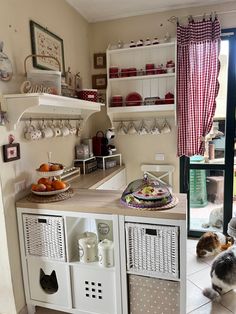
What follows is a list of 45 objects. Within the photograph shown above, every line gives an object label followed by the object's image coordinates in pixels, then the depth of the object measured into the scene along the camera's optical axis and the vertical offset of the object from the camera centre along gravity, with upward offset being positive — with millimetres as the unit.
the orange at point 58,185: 1825 -471
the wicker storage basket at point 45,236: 1723 -795
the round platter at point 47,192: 1774 -508
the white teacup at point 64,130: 2260 -102
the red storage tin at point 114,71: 2755 +485
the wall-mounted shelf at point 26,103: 1583 +110
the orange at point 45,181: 1825 -438
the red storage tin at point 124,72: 2750 +469
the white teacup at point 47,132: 2007 -98
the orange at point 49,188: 1792 -479
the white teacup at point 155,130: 2830 -160
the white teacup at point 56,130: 2139 -98
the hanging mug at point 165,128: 2803 -147
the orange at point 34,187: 1792 -472
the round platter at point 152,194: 1587 -495
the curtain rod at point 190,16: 2530 +989
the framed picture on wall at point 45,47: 1940 +589
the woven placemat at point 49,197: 1753 -548
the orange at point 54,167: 1849 -351
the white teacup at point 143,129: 2875 -148
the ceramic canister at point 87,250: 1729 -889
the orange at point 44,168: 1822 -344
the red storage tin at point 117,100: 2793 +180
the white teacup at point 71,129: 2408 -101
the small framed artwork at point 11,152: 1643 -205
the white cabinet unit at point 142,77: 2654 +401
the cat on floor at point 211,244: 2611 -1342
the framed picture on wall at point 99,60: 2918 +647
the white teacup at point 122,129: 2955 -142
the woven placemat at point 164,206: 1552 -555
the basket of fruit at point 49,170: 1812 -362
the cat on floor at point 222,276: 2012 -1287
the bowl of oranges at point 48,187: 1776 -473
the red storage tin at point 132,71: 2732 +476
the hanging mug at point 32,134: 1855 -101
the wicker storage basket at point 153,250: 1523 -814
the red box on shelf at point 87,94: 2316 +215
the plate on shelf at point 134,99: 2766 +182
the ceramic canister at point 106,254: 1676 -892
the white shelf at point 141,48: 2577 +702
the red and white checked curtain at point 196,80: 2533 +345
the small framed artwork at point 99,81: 2951 +417
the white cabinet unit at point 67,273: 1700 -1061
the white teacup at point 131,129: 2896 -144
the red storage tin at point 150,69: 2682 +487
